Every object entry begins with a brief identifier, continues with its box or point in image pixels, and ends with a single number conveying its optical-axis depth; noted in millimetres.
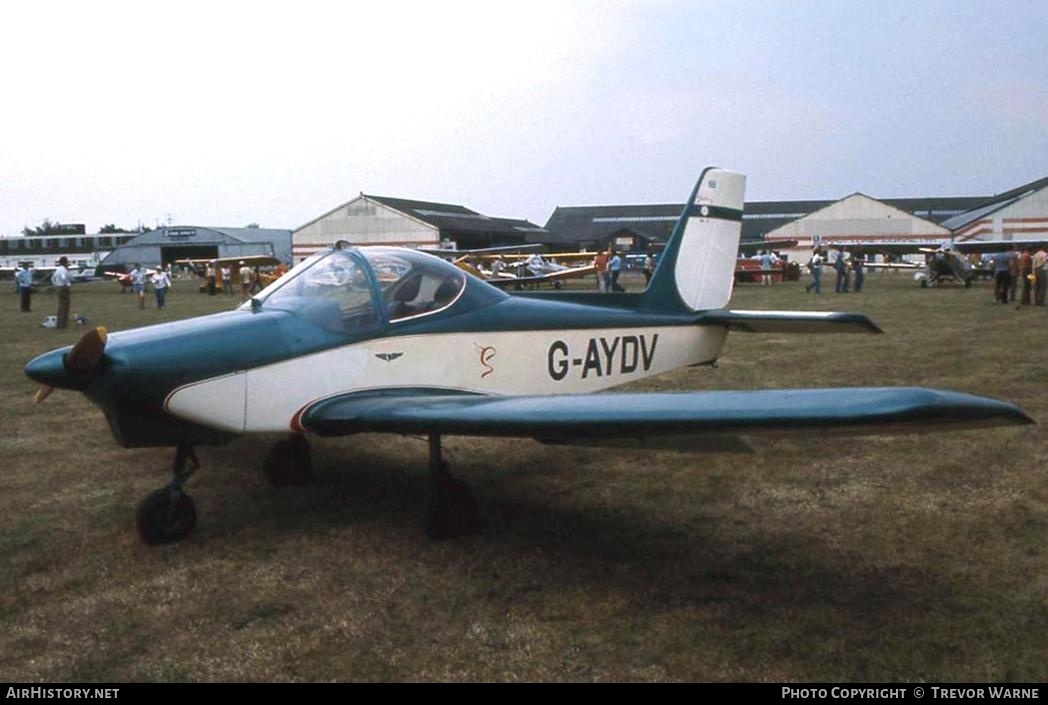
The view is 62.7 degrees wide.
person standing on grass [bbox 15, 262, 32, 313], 24594
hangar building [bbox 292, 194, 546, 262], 60938
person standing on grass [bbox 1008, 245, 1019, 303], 22406
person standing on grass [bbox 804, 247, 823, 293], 28684
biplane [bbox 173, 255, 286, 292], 34531
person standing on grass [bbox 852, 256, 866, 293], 29875
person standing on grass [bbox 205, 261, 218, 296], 33706
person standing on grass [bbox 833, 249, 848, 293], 28109
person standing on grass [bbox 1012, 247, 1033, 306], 21002
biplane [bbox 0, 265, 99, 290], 49469
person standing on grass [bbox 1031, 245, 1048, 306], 20672
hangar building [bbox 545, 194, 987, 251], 63750
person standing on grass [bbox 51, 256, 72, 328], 17984
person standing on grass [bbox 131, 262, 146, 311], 27391
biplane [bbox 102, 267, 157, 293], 40950
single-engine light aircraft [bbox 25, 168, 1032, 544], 3303
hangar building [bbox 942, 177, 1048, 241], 56500
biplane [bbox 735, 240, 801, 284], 37656
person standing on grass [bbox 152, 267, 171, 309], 25875
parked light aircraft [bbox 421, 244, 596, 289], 32875
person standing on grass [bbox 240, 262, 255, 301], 34666
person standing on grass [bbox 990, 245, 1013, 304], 22172
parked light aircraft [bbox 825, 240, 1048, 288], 31625
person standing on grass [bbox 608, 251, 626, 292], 27953
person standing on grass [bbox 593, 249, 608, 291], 29141
